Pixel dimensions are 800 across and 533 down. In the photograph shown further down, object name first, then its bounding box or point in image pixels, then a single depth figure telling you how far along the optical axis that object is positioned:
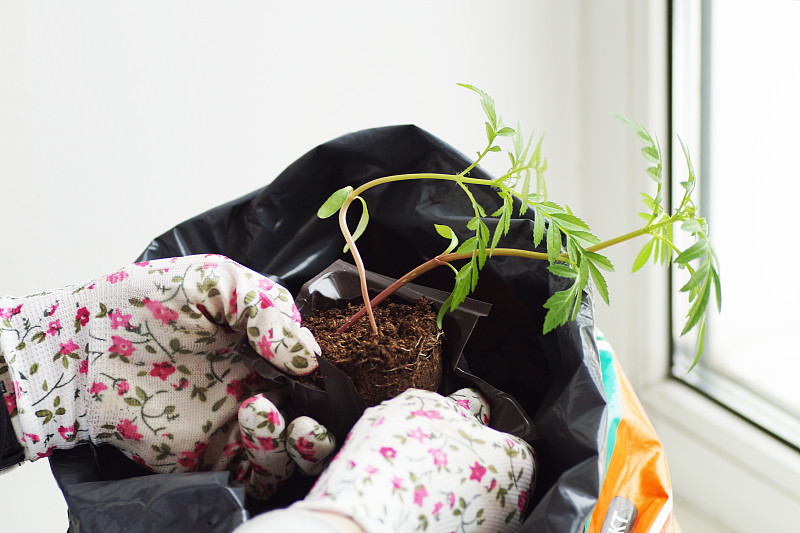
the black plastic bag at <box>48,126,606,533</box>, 0.60
